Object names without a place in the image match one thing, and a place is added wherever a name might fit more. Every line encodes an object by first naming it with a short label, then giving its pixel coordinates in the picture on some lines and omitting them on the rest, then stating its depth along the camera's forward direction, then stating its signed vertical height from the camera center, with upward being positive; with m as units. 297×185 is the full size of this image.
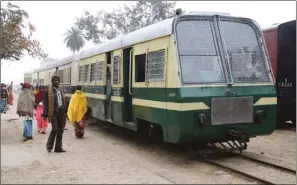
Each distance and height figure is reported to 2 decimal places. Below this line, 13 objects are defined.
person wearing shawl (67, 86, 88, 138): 8.22 -0.84
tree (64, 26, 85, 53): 60.08 +8.88
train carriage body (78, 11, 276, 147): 5.10 +0.06
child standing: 8.94 -1.29
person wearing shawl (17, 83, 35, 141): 7.52 -0.58
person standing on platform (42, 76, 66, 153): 6.26 -0.61
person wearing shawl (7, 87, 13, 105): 19.12 -1.02
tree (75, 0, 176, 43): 26.57 +6.47
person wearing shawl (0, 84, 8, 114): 13.99 -0.70
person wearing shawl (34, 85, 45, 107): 9.72 -0.48
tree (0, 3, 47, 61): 7.85 +1.54
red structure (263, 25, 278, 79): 9.22 +1.33
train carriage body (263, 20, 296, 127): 9.15 +0.65
